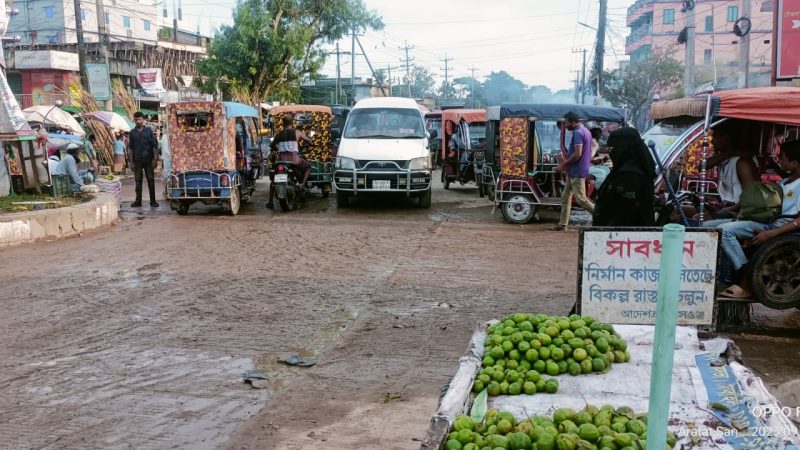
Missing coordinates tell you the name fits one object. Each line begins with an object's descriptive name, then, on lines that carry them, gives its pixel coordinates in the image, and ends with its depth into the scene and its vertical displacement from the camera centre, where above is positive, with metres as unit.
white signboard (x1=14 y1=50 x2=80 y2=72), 30.80 +4.35
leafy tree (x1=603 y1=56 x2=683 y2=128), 41.72 +3.73
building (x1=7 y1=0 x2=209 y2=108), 31.36 +5.41
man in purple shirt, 10.01 -0.32
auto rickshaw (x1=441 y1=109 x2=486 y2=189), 17.69 -0.06
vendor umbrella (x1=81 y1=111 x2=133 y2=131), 23.12 +1.14
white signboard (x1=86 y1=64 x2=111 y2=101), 24.59 +2.63
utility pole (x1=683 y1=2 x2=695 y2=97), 22.01 +2.67
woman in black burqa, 5.42 -0.34
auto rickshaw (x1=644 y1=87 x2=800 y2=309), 5.56 +0.13
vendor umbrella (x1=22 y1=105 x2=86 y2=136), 20.36 +1.11
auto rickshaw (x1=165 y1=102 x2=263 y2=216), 12.81 -0.13
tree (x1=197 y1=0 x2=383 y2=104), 27.88 +4.39
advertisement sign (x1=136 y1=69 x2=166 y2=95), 32.69 +3.48
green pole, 1.83 -0.55
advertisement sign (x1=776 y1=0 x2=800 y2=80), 17.03 +2.58
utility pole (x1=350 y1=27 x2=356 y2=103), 46.02 +5.70
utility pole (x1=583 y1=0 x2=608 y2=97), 30.12 +4.47
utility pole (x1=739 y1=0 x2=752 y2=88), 20.05 +2.74
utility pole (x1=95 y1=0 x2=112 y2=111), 25.17 +4.86
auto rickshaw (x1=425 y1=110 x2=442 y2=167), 24.83 +0.78
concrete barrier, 9.83 -1.08
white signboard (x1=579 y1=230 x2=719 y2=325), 4.44 -0.89
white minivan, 13.12 -0.19
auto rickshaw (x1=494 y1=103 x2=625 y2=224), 11.64 -0.20
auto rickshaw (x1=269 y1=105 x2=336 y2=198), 15.65 +0.23
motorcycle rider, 13.48 +0.09
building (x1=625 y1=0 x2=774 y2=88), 46.88 +8.84
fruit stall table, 2.86 -1.23
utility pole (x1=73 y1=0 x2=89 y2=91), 22.12 +3.55
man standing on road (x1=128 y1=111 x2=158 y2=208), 13.41 +0.09
